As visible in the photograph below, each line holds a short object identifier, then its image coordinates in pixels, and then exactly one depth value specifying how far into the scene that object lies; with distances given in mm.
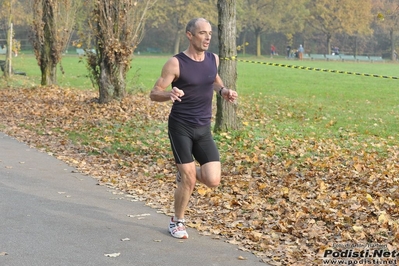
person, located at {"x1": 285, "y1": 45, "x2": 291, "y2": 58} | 84750
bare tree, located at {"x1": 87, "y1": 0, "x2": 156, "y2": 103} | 20312
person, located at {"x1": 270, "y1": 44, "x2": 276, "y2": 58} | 84281
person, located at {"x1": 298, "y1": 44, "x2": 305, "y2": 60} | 78625
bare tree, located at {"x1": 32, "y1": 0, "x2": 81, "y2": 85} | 27547
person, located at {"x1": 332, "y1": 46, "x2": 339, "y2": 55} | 85300
